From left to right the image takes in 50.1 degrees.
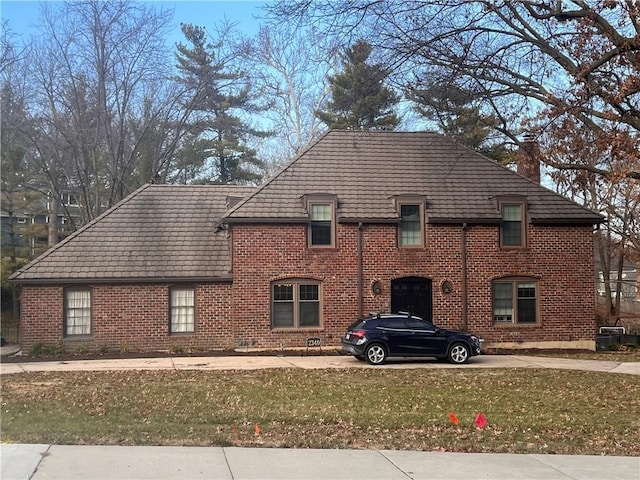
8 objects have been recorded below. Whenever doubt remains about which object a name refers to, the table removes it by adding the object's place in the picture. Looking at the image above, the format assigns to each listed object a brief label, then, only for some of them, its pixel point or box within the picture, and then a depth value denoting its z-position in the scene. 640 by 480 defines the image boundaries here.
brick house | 22.16
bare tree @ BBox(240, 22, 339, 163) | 39.88
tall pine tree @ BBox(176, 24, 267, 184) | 41.34
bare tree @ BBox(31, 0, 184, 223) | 31.64
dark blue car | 18.89
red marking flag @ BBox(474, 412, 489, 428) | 9.60
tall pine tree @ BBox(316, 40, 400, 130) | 36.52
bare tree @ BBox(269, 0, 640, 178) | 13.71
